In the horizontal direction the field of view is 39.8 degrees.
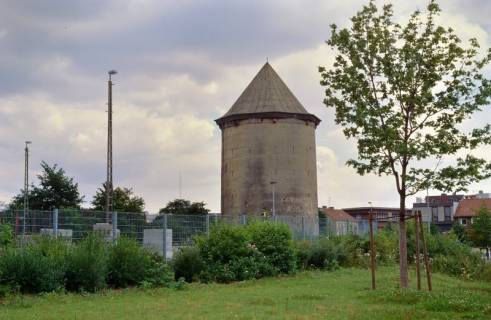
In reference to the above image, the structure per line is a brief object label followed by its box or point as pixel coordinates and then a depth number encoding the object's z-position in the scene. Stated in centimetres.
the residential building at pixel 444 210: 13050
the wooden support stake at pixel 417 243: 1748
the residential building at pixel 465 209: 11710
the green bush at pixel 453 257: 2592
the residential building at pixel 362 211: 15688
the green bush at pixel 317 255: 2600
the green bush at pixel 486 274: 2384
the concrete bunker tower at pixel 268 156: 6475
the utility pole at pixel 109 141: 3909
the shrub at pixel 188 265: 2075
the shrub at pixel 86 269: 1731
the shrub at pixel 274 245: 2323
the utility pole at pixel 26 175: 5460
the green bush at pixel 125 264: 1842
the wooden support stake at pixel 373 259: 1839
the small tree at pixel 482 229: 6338
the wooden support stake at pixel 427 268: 1724
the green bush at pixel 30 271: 1614
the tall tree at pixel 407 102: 1780
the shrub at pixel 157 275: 1881
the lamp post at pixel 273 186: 6368
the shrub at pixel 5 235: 1662
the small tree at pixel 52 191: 5812
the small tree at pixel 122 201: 6012
